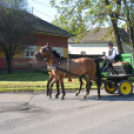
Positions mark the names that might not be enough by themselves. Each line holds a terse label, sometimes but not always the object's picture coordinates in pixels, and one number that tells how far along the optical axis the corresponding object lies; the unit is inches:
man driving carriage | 399.9
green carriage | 397.4
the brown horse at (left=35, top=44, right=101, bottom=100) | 370.9
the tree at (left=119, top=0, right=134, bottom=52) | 650.2
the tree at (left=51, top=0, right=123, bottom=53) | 655.8
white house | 1752.0
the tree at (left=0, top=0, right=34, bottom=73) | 768.3
